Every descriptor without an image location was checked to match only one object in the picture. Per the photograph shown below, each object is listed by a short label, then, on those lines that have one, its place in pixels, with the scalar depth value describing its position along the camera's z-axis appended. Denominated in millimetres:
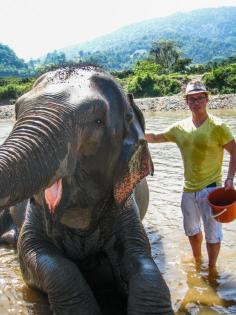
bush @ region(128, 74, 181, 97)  35841
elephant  1764
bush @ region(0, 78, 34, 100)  37991
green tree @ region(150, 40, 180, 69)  72057
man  3557
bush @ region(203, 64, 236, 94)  30821
